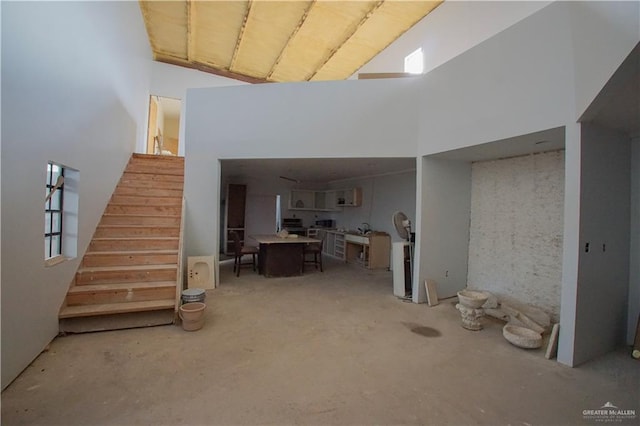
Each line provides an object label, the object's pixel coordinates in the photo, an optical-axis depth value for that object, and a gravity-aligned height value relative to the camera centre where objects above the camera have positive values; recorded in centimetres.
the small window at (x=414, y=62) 678 +375
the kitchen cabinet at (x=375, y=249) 712 -77
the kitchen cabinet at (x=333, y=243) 850 -80
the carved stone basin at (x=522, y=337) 312 -125
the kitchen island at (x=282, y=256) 609 -87
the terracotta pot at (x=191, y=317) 335 -121
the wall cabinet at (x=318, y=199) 927 +56
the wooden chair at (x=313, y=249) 663 -75
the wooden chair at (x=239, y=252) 609 -82
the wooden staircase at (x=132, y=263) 338 -74
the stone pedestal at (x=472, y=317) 365 -120
